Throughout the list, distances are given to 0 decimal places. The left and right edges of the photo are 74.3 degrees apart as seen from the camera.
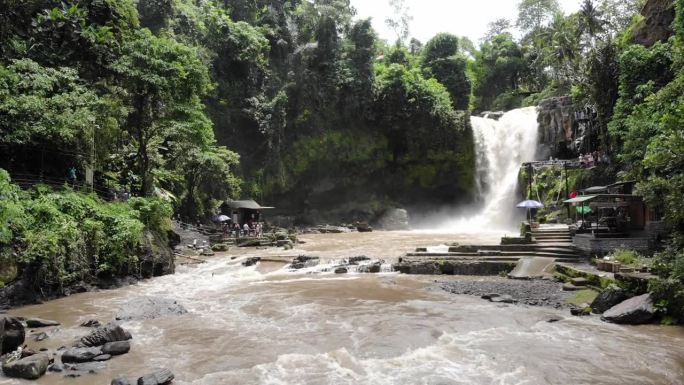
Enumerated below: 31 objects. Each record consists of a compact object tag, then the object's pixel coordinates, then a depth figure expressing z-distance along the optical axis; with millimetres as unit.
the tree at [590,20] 40562
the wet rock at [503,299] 12642
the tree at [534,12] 60938
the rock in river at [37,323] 10320
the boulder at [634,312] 10023
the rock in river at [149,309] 11133
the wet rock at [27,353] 8141
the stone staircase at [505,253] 17281
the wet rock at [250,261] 20359
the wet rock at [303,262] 19562
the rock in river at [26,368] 7273
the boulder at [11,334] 8227
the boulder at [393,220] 40938
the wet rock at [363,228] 38219
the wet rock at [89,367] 7621
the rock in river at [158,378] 6875
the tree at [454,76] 50719
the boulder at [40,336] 9364
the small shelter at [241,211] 34062
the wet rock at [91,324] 10495
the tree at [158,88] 19828
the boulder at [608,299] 11008
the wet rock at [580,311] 11000
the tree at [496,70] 56344
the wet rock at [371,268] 18469
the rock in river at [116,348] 8438
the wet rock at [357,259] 19838
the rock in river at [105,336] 8680
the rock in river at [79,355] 7918
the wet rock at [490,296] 13082
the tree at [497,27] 66938
